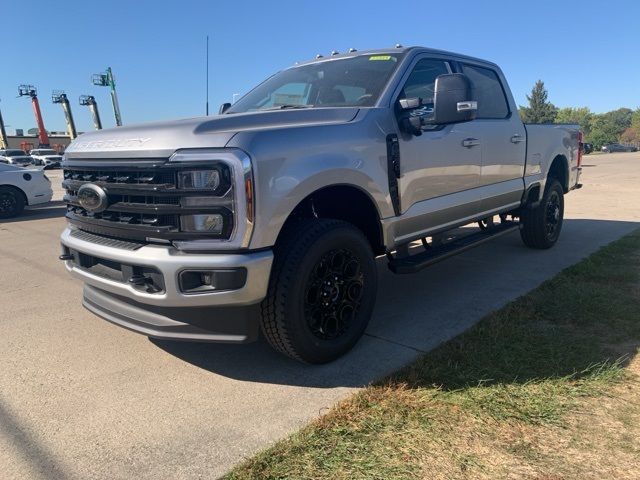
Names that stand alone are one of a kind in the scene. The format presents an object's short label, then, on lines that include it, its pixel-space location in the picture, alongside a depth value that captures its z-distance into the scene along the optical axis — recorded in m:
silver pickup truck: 2.60
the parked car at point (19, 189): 10.98
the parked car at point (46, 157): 40.91
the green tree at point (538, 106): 84.38
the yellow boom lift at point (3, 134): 72.81
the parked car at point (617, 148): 77.62
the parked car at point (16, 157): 36.59
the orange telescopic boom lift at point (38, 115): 73.25
